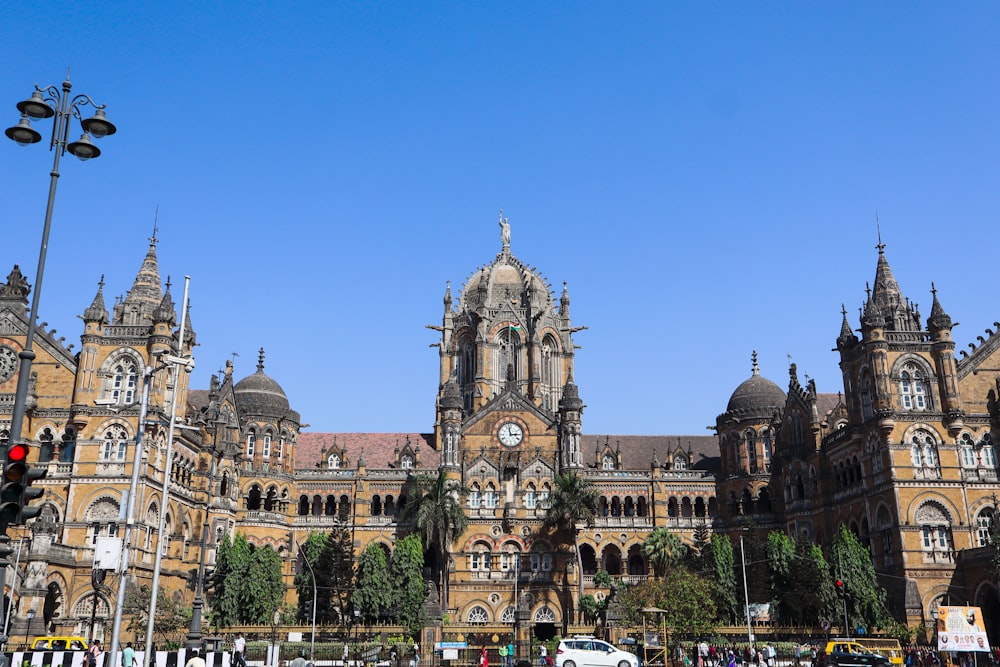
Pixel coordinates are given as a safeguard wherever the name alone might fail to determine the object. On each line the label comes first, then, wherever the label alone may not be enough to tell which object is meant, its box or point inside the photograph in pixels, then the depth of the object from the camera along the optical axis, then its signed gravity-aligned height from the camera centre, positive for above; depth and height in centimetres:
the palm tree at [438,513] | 6662 +607
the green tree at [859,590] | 5384 +35
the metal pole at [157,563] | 2754 +108
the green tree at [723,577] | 6144 +129
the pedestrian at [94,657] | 3453 -233
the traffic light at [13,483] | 1459 +182
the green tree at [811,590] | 5481 +37
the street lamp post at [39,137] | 1642 +874
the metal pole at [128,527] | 2438 +200
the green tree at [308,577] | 6206 +138
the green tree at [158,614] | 5209 -102
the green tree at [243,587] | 5944 +64
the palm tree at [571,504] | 6812 +682
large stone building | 5709 +1004
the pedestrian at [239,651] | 3744 -240
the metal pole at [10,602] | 4447 -23
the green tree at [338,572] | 6222 +167
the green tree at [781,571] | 5872 +160
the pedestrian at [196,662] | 2433 -173
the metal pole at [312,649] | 4762 -273
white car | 3769 -242
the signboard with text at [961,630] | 3353 -125
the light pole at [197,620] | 3328 -85
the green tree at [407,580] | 6223 +113
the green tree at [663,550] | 6781 +341
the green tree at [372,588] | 6081 +58
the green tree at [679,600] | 5519 -24
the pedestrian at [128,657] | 3275 -217
